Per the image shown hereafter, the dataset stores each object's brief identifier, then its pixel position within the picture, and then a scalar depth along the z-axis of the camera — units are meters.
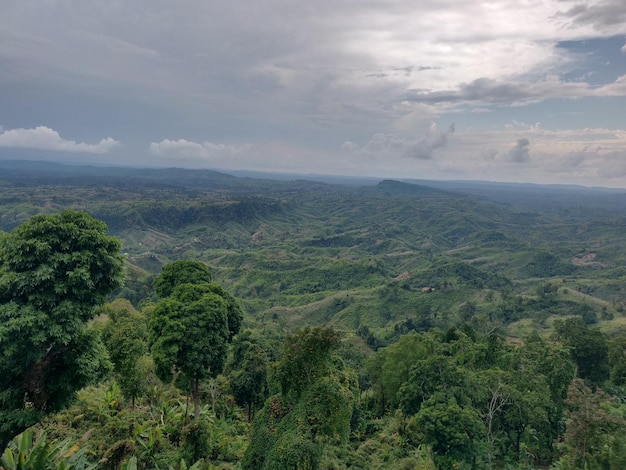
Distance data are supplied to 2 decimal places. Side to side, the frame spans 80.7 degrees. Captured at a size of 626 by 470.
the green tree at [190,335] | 18.67
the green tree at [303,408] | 14.47
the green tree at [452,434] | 20.75
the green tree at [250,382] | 29.64
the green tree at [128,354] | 20.09
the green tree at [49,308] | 11.77
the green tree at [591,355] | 35.91
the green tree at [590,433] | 14.27
